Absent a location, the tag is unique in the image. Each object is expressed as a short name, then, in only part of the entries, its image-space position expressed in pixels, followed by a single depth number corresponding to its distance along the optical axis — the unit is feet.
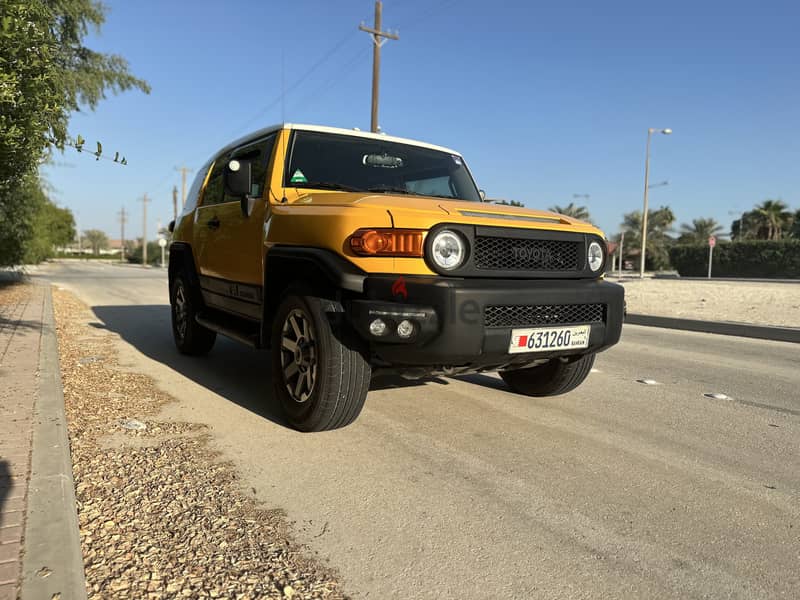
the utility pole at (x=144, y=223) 223.75
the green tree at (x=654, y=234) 172.72
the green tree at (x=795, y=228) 148.97
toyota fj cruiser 10.56
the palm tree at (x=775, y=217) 157.38
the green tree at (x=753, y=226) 162.40
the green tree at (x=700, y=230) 176.35
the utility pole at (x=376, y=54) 65.10
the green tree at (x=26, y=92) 10.68
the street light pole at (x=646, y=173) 103.25
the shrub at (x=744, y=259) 124.77
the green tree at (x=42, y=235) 57.21
